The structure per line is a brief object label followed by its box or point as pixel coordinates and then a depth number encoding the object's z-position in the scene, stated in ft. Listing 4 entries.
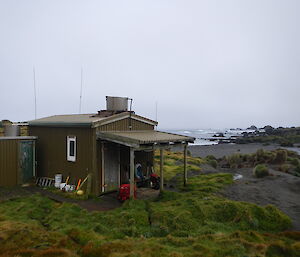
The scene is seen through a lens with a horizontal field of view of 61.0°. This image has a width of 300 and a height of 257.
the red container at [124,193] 40.29
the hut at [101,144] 42.60
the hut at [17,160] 47.39
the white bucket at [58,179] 47.57
